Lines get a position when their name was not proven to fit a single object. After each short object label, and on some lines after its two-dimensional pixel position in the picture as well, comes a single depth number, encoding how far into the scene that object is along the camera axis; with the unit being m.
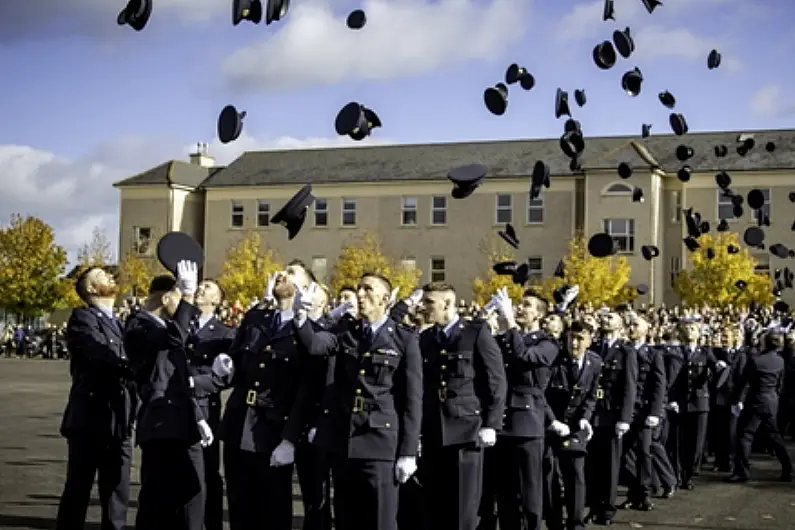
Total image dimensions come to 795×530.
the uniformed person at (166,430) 8.39
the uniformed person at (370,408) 7.72
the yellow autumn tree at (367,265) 64.00
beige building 61.44
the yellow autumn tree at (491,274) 57.62
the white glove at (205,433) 8.48
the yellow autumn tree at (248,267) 65.06
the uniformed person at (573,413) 11.01
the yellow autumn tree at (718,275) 54.03
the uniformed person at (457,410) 9.05
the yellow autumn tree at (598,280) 56.03
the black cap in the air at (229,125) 10.66
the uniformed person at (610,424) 11.98
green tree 68.50
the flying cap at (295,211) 10.16
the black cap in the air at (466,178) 13.20
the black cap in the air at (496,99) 14.64
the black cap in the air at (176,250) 8.20
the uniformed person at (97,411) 9.01
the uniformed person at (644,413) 12.98
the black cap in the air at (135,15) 10.80
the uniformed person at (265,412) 8.52
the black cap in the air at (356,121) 11.59
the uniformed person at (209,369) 8.98
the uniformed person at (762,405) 15.90
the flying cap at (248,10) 10.56
